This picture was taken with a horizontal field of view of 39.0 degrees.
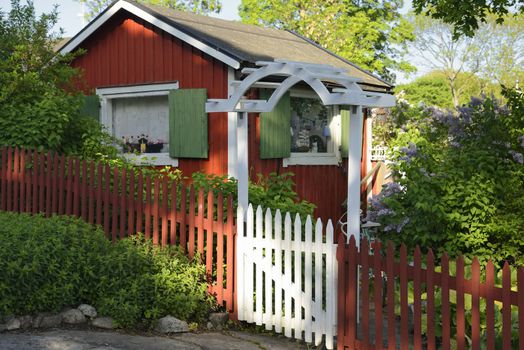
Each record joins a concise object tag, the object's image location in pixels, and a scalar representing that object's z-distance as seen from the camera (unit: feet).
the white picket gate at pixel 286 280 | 21.36
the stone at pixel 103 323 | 22.40
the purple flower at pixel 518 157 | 27.96
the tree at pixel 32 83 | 34.81
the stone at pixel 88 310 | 22.68
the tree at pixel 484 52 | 157.58
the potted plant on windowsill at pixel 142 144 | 43.16
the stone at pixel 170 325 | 22.40
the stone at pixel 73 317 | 22.53
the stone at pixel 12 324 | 21.91
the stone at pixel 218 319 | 23.71
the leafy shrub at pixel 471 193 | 27.27
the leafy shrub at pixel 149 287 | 22.52
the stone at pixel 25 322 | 22.13
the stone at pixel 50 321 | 22.29
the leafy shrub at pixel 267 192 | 27.37
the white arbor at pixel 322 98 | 22.25
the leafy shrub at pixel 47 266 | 22.20
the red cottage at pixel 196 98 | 39.58
